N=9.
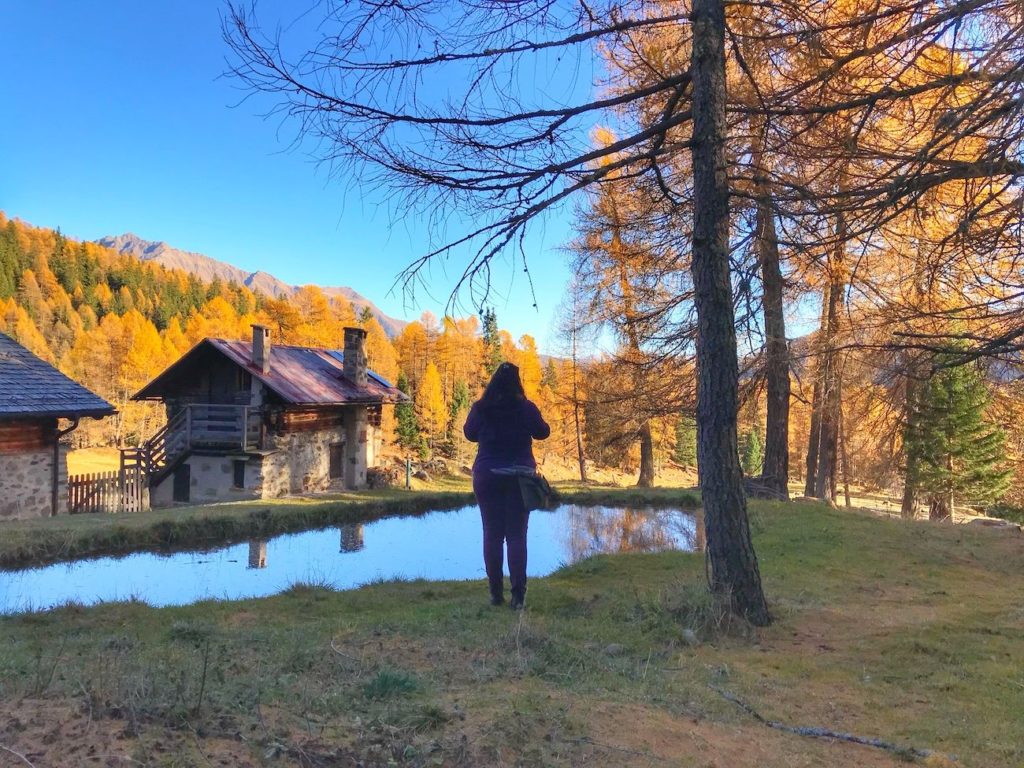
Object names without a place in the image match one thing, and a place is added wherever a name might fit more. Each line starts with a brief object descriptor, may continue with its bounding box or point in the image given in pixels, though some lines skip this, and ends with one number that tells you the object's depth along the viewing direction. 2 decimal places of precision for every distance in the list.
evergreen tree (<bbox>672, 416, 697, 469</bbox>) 43.03
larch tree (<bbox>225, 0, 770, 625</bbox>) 4.44
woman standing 5.07
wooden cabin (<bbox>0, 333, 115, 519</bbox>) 12.87
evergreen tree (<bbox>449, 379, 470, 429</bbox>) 41.78
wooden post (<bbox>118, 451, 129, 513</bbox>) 16.97
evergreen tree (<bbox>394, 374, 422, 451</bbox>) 39.50
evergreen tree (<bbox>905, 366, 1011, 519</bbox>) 19.47
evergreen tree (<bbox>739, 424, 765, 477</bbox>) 54.55
